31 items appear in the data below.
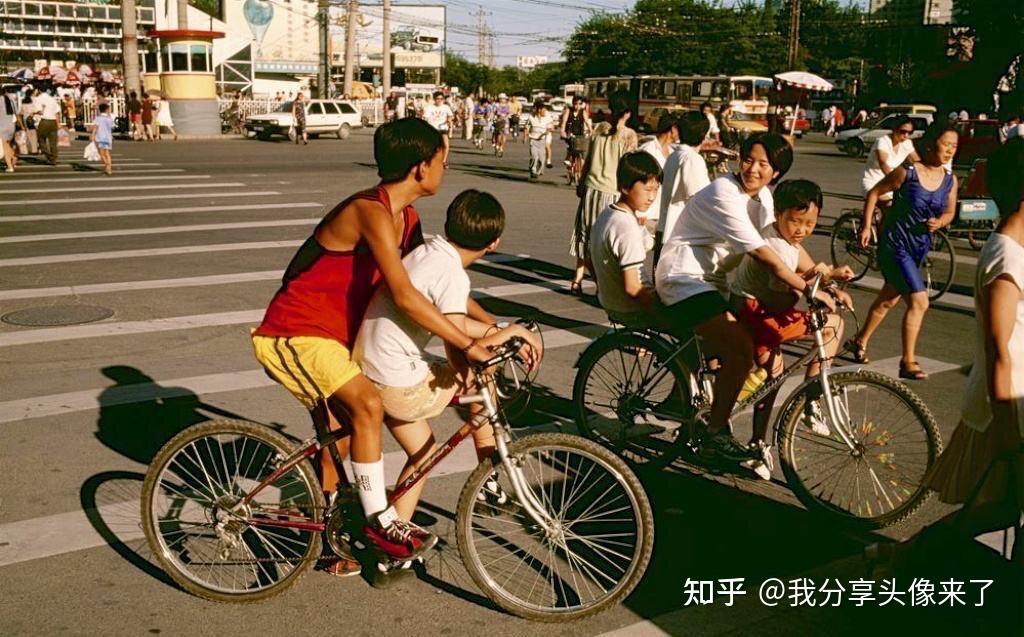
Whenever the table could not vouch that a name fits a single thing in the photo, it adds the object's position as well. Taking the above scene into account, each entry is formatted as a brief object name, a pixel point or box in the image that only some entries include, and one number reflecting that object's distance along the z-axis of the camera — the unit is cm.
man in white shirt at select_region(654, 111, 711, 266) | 782
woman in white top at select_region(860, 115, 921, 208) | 976
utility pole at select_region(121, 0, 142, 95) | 3136
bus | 4544
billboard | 9875
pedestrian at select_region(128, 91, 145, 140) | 2988
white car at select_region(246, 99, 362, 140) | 3284
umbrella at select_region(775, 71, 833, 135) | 4275
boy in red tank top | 348
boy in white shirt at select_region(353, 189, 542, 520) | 352
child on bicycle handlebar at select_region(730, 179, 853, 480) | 496
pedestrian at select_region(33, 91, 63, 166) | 2061
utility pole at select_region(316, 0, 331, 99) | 4766
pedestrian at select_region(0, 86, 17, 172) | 1831
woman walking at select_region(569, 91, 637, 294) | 945
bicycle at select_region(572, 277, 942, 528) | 441
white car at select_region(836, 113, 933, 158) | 3338
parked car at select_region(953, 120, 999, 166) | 2756
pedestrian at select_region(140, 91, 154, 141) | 2944
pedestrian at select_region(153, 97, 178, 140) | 3072
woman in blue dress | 700
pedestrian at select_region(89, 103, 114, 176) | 1866
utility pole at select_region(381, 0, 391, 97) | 4772
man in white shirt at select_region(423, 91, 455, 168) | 2544
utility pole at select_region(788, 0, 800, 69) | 5309
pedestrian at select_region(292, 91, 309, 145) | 3147
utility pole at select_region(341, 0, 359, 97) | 4438
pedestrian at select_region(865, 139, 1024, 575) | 314
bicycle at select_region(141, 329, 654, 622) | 345
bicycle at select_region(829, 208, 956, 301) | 984
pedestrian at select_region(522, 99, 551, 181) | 1994
